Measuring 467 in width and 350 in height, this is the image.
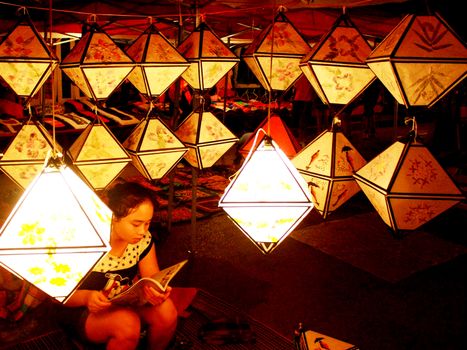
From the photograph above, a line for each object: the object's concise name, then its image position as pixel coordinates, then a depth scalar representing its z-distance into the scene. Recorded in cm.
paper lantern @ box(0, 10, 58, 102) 245
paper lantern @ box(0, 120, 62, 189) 261
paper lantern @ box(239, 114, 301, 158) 269
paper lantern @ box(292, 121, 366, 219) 227
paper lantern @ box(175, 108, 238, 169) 293
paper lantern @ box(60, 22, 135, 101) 249
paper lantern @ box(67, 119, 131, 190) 257
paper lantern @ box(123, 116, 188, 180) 271
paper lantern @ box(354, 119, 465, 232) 186
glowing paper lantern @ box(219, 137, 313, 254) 175
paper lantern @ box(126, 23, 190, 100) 262
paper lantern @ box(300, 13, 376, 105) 220
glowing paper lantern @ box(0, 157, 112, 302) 135
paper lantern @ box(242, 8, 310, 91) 254
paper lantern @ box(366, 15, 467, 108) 175
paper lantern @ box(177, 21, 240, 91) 279
